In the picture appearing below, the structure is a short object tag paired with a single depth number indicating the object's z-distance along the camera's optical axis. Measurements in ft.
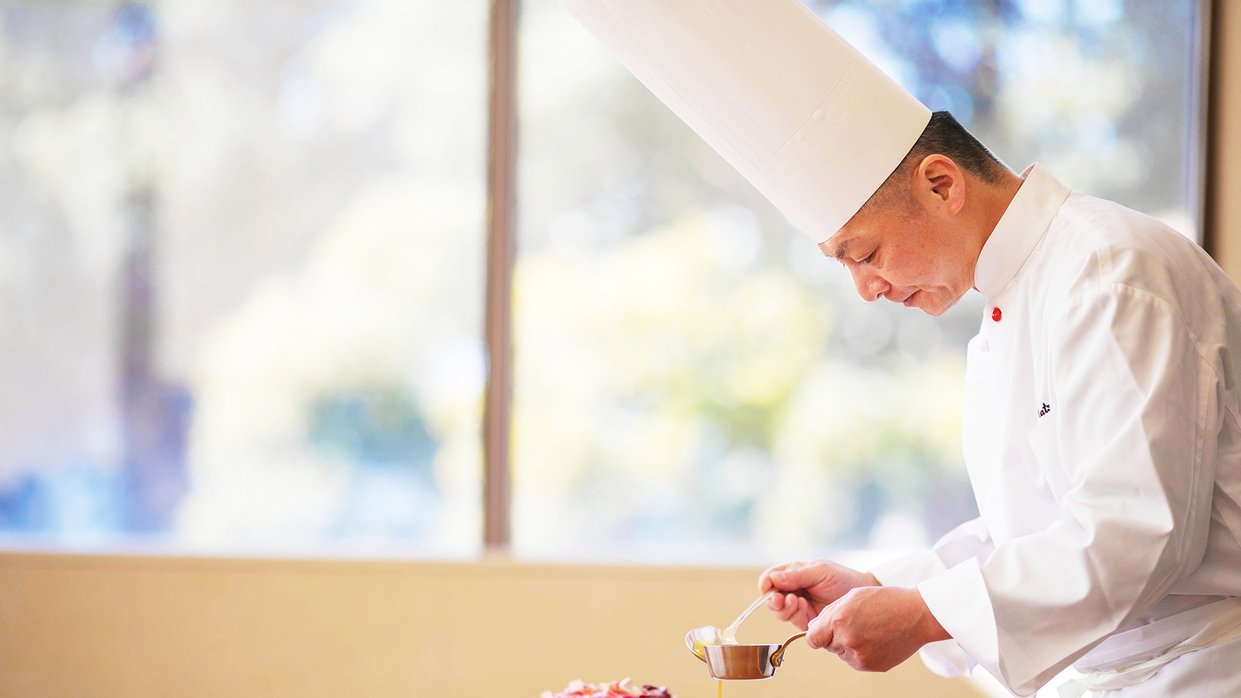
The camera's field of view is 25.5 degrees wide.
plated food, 9.66
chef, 8.90
